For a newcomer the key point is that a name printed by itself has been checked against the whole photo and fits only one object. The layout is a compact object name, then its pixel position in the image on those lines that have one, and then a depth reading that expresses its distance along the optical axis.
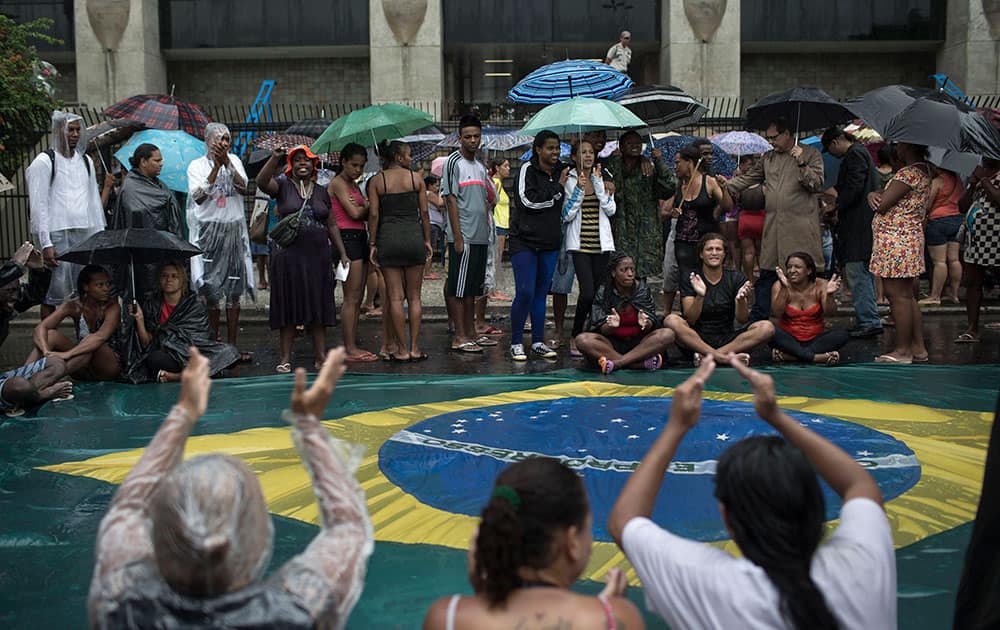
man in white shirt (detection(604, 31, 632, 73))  18.72
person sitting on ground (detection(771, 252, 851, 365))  7.62
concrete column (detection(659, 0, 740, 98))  19.58
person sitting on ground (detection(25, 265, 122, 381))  7.00
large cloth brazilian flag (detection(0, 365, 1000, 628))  3.57
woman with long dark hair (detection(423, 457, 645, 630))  2.04
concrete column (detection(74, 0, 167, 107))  19.58
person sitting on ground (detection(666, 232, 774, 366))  7.52
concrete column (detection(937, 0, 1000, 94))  19.27
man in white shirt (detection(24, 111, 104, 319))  7.71
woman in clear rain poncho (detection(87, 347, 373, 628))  1.80
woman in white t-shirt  2.03
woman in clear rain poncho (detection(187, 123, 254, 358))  7.96
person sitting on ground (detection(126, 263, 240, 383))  7.21
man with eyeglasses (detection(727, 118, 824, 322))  8.23
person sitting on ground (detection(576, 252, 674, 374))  7.46
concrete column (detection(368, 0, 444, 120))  19.73
